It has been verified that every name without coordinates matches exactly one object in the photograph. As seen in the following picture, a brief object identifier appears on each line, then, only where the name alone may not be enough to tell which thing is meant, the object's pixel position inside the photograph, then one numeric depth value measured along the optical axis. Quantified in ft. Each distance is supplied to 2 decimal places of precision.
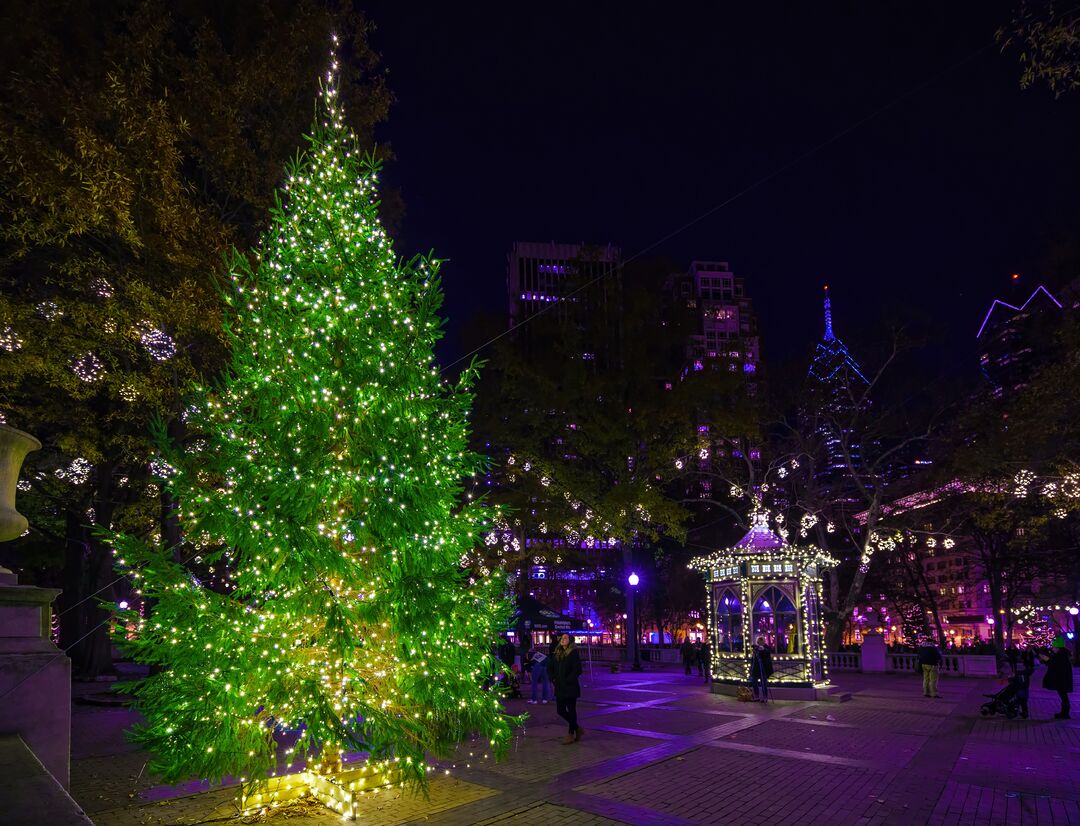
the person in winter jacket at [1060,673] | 43.21
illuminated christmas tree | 22.44
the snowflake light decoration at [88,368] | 44.86
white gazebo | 58.54
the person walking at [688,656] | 84.99
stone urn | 18.33
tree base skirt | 22.50
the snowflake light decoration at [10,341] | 37.65
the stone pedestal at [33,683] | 17.16
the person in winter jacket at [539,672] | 54.54
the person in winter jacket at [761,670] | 52.90
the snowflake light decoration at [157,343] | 41.50
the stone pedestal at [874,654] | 85.51
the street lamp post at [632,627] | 91.91
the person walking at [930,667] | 56.18
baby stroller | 43.68
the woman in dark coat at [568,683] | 35.37
